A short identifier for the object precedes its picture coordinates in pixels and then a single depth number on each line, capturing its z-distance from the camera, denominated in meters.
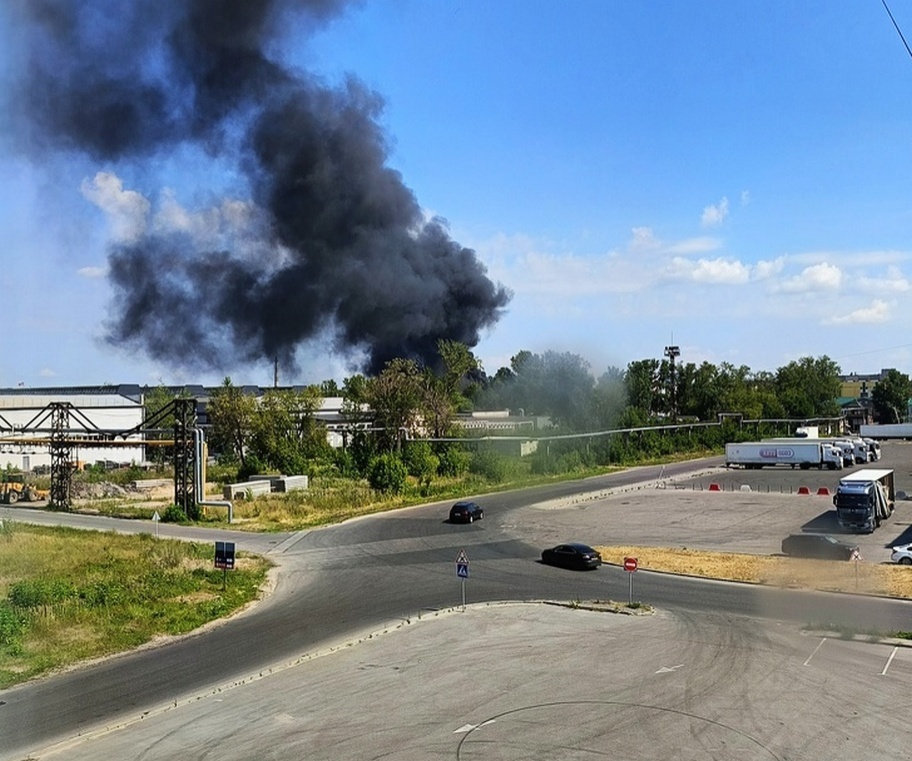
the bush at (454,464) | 76.62
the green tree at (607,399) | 93.31
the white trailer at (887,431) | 129.75
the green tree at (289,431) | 81.38
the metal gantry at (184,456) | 53.41
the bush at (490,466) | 74.12
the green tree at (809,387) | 156.75
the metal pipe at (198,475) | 54.22
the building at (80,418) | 90.59
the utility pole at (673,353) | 122.31
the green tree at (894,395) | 181.00
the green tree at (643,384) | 128.00
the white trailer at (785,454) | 80.62
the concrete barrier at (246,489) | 62.38
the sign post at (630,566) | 27.78
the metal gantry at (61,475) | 61.22
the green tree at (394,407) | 87.31
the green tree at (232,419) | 86.62
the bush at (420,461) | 76.50
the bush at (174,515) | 51.78
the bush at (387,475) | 63.00
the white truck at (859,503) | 42.62
